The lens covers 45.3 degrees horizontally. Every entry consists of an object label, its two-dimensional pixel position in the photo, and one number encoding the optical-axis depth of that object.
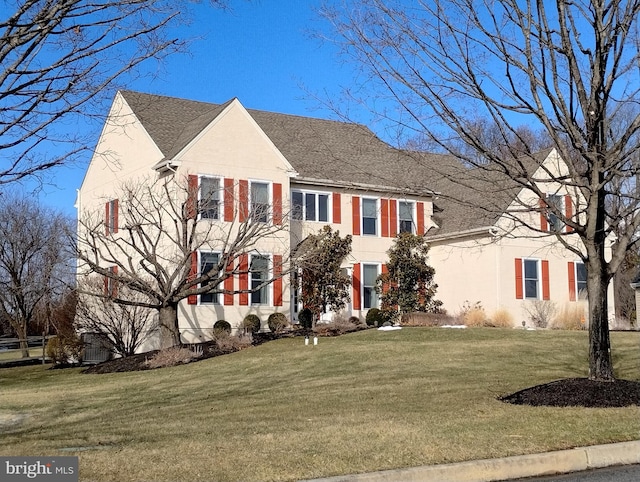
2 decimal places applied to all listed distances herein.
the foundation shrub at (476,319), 27.39
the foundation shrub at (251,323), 26.44
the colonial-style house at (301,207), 27.08
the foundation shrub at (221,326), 25.87
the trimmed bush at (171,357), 20.71
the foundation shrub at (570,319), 28.03
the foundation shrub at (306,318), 27.67
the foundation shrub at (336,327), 25.28
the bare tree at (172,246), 23.03
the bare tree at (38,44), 7.18
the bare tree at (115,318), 25.11
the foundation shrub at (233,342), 22.69
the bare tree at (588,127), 11.23
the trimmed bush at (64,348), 25.73
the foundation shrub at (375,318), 29.05
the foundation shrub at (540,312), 29.23
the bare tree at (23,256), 40.00
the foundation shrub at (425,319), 27.58
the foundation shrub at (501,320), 27.52
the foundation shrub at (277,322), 27.06
